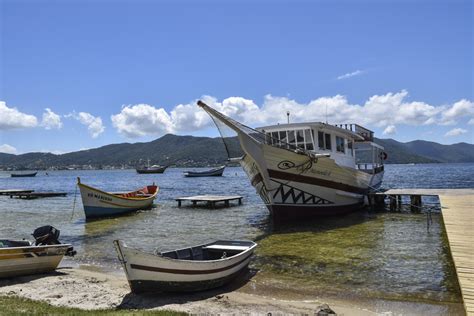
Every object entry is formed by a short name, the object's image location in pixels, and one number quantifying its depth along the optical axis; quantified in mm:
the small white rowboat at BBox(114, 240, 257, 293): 9211
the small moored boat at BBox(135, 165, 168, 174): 132875
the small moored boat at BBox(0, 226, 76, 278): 11328
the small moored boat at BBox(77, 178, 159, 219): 26516
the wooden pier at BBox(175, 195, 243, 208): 33053
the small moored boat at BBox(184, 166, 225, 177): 98719
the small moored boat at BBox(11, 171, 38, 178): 133250
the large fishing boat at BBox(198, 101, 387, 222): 20125
